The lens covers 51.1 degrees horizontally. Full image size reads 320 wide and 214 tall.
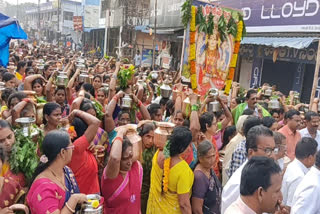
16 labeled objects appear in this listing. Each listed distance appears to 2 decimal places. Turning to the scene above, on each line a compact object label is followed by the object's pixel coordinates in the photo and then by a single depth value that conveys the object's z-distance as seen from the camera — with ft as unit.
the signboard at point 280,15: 36.63
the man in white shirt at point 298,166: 11.30
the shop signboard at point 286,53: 37.19
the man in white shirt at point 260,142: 10.13
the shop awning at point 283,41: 33.26
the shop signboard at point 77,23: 115.34
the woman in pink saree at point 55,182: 7.30
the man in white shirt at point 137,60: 65.25
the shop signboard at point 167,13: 61.16
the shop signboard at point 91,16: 116.47
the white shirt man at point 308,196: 9.39
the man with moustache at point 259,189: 6.85
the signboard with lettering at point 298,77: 40.01
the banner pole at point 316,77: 23.52
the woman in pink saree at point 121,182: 9.41
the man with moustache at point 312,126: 17.34
